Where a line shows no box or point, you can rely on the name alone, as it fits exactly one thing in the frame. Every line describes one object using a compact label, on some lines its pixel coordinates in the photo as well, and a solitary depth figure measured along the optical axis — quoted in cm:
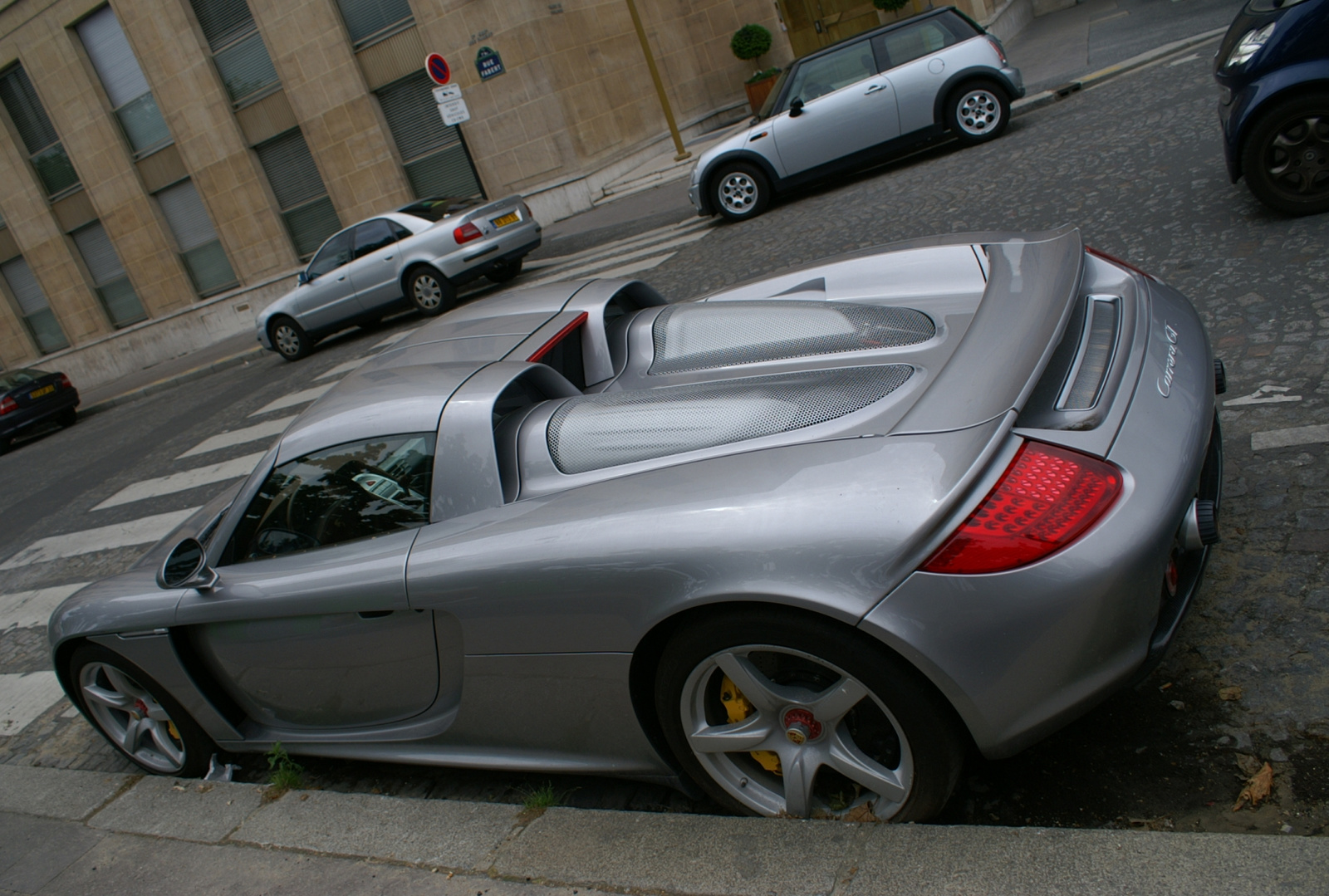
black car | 1509
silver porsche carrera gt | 186
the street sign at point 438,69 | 1484
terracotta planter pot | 1848
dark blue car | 472
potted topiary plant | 1941
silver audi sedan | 1183
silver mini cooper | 972
